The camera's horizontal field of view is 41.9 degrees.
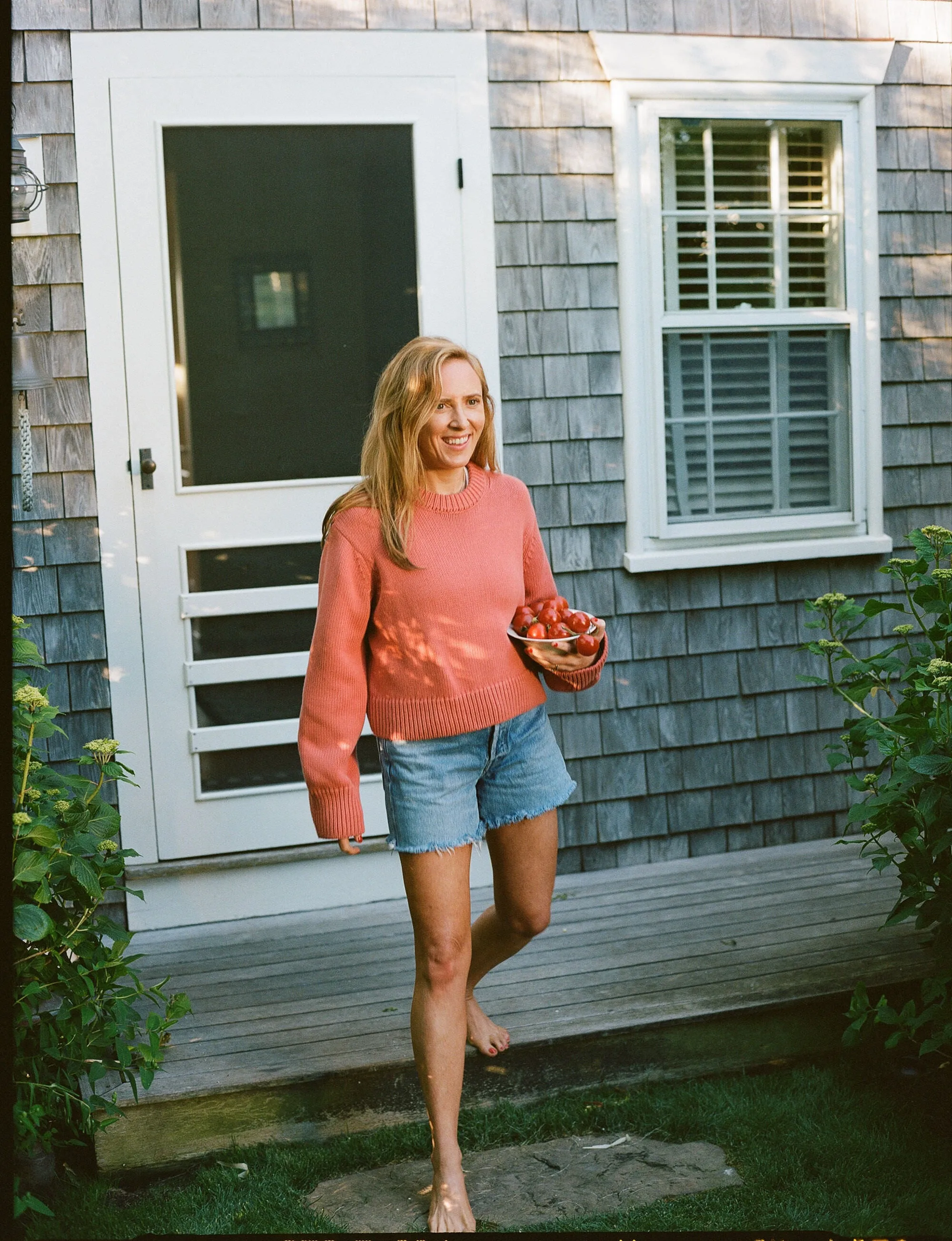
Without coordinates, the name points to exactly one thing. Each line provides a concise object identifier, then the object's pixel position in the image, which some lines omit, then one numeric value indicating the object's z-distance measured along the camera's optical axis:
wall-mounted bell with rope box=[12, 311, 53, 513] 3.56
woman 2.37
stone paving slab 2.51
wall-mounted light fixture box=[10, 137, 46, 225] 3.45
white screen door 3.69
